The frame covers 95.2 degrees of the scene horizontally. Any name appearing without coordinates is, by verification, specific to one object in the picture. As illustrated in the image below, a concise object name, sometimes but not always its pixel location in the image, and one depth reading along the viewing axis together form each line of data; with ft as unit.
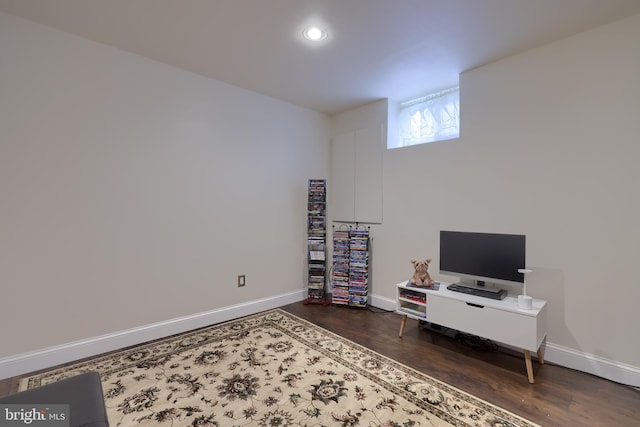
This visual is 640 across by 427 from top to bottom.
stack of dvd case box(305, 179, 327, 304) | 12.27
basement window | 10.07
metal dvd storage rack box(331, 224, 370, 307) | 11.61
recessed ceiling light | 7.13
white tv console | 6.77
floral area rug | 5.55
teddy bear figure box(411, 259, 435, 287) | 8.95
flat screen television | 7.66
